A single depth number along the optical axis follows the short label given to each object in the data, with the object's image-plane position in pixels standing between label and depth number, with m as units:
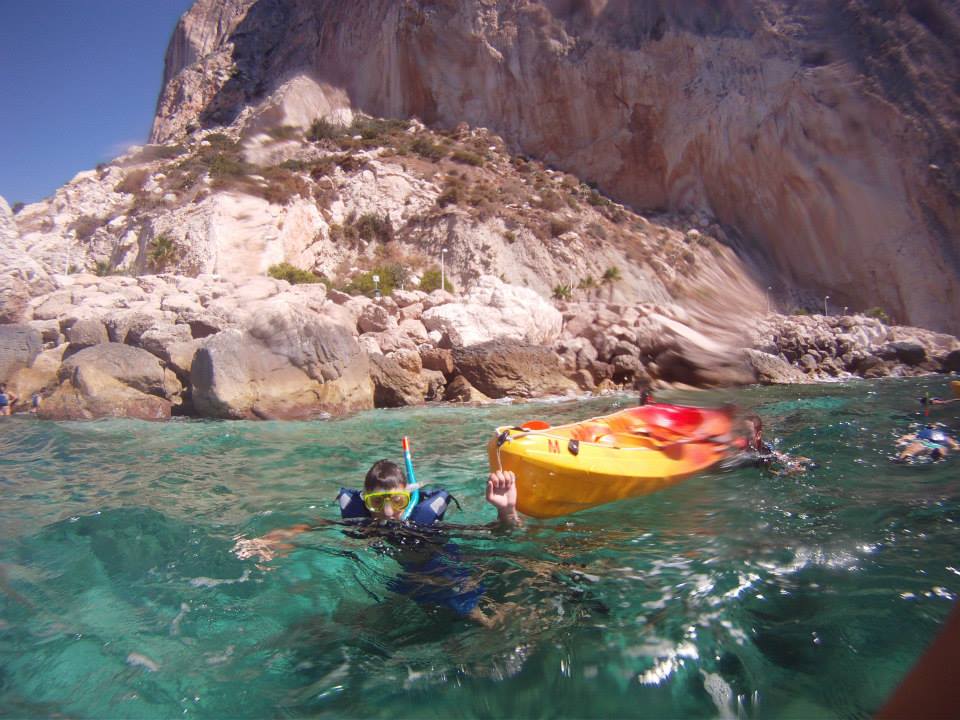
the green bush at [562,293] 21.14
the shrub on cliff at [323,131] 26.72
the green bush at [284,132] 26.50
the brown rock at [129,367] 9.24
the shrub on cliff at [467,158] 27.14
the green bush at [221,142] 25.62
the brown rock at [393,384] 11.00
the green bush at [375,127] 27.64
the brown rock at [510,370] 11.97
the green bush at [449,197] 23.77
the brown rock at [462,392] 11.37
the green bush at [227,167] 20.95
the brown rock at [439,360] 12.42
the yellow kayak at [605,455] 3.61
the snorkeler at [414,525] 2.56
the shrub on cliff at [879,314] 24.81
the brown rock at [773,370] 11.36
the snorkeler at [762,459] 4.82
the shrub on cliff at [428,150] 27.14
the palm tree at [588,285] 21.84
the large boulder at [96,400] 8.62
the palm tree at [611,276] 22.36
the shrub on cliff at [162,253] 17.16
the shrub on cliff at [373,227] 22.67
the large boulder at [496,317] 13.71
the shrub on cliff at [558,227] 23.66
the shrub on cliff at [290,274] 17.66
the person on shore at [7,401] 9.02
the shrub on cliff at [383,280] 18.72
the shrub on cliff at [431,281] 20.04
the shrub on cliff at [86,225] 22.80
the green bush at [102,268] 20.12
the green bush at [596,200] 27.22
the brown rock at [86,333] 10.41
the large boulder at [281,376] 9.06
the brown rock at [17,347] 9.98
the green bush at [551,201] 25.57
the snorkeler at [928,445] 5.02
